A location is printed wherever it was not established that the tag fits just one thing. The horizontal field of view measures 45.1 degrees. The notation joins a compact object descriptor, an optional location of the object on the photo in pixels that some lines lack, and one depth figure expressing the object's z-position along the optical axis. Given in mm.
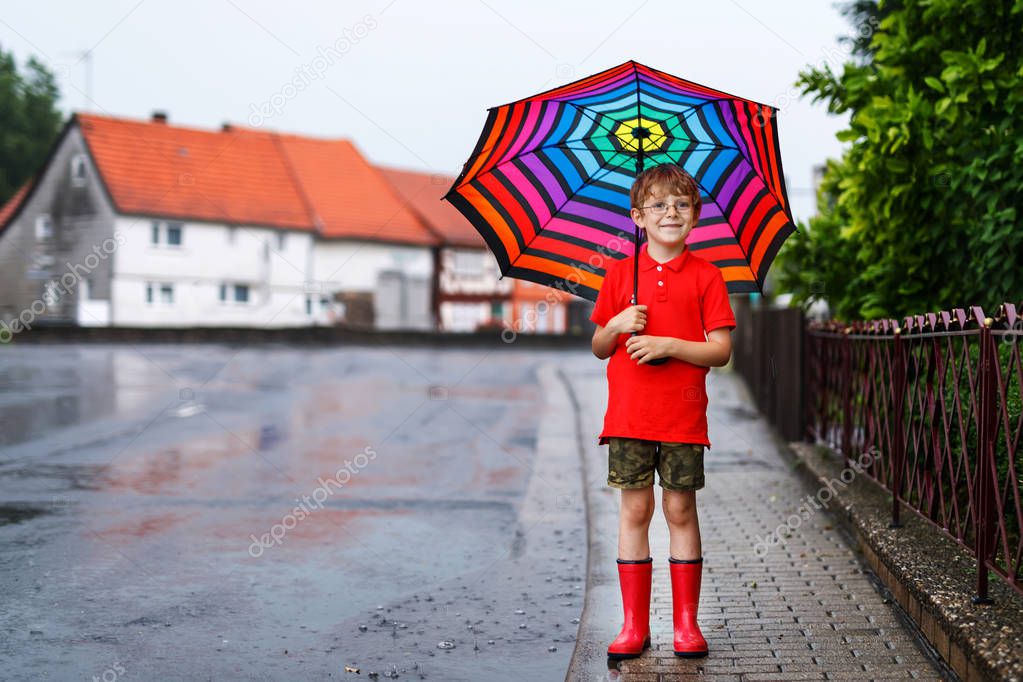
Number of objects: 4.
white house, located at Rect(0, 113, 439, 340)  51500
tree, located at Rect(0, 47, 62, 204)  67500
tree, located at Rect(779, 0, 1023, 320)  6902
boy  4539
